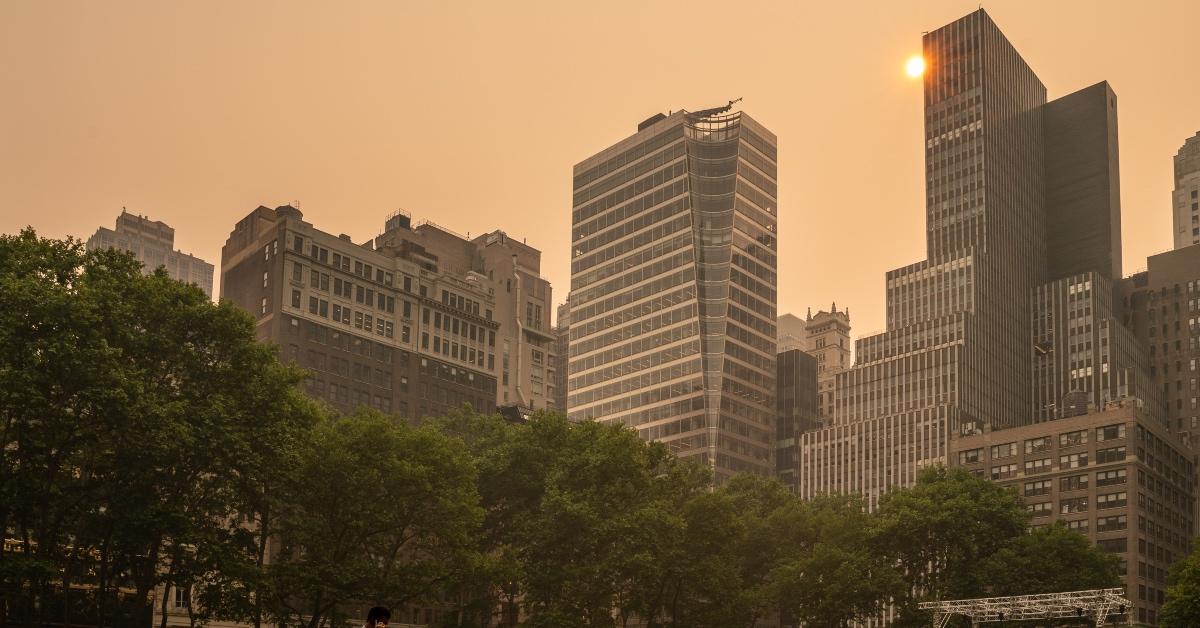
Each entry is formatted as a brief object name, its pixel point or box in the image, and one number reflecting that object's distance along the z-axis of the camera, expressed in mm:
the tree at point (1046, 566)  95750
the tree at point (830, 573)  93438
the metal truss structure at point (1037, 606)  77688
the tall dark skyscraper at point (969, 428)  181250
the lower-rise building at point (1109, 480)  157125
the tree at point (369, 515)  74188
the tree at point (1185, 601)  84125
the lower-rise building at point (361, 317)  147000
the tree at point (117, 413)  64625
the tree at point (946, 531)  97875
